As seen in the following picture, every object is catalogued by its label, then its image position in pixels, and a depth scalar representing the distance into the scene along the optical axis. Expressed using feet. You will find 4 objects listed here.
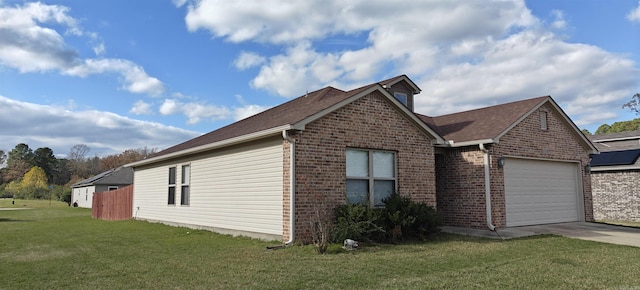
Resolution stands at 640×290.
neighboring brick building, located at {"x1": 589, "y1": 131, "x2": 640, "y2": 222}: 63.26
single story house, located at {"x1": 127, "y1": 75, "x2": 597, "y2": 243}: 34.60
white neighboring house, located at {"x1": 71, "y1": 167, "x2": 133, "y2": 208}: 131.13
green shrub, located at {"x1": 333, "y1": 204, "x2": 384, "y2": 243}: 32.76
